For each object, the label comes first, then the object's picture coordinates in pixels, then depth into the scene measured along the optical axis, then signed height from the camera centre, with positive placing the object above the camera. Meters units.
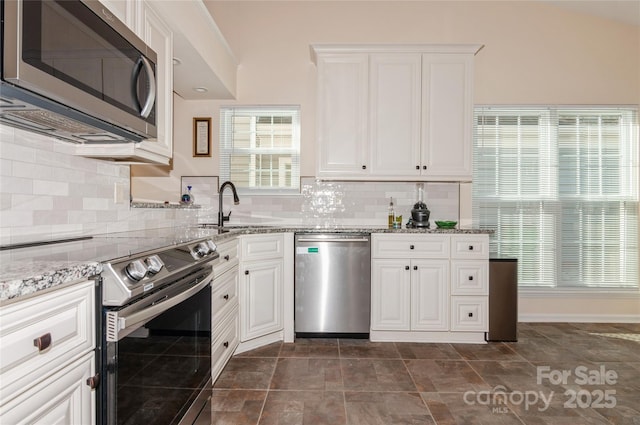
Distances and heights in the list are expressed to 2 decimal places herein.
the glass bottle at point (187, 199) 3.28 +0.12
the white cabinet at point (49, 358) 0.71 -0.33
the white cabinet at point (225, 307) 2.08 -0.61
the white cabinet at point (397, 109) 3.12 +0.92
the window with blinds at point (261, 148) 3.55 +0.64
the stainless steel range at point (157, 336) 0.98 -0.43
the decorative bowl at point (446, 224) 3.17 -0.10
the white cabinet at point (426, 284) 2.88 -0.58
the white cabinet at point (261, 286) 2.60 -0.57
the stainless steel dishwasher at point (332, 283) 2.85 -0.57
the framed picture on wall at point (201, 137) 3.52 +0.74
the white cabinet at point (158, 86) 1.69 +0.69
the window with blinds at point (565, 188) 3.54 +0.26
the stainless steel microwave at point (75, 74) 0.95 +0.45
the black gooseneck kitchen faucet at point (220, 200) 3.16 +0.10
